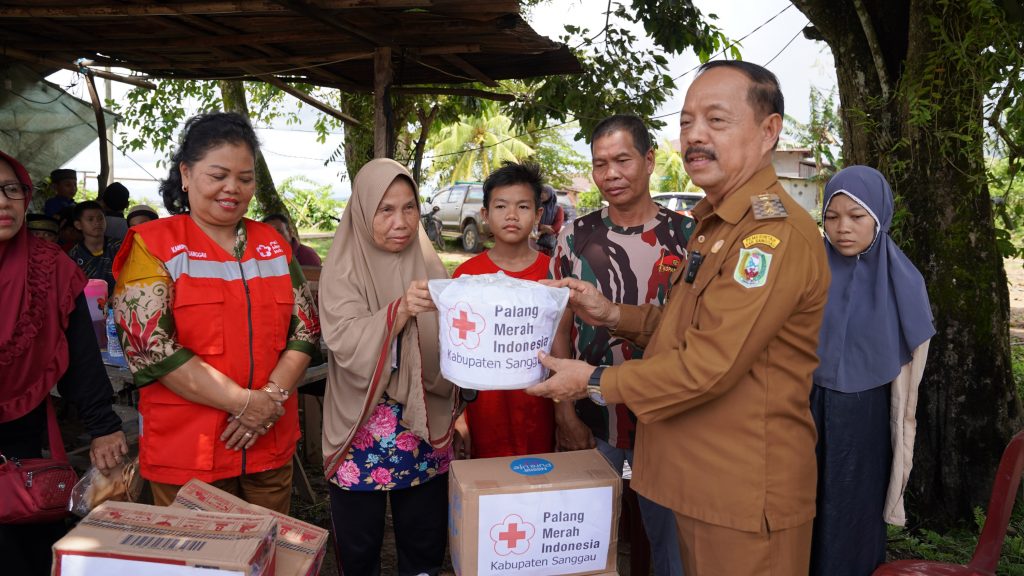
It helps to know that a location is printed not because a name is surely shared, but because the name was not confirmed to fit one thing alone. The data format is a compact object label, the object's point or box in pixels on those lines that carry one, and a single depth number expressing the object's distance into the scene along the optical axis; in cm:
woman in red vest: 216
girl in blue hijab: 246
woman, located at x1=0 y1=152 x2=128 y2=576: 209
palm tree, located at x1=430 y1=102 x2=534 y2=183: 2419
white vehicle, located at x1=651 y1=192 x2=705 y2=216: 1548
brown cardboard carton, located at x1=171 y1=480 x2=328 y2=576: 185
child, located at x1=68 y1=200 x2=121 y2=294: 529
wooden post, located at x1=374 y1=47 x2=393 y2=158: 503
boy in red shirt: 289
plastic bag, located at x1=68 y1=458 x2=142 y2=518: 216
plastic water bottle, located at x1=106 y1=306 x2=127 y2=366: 326
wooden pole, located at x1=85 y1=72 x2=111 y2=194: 725
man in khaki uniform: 166
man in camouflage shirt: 262
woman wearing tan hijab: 230
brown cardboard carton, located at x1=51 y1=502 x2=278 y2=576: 152
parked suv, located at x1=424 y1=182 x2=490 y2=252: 1673
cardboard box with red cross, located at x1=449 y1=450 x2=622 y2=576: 184
